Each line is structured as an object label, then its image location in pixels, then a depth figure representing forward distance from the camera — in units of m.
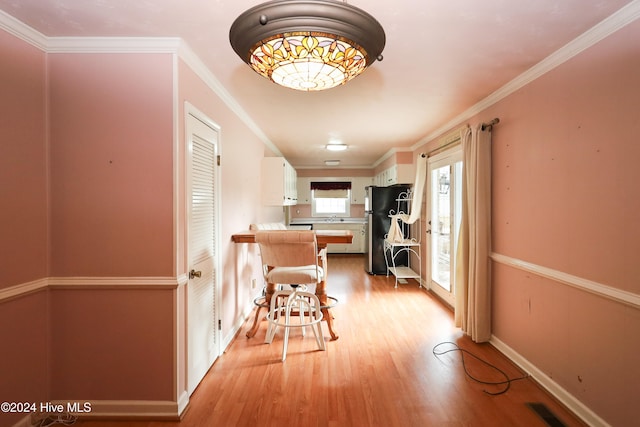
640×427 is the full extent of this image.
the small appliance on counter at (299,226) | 7.06
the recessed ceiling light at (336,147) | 5.24
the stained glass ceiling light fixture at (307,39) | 0.99
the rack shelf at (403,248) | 5.02
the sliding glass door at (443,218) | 3.75
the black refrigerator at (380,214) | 5.65
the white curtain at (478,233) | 2.81
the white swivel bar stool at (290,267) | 2.50
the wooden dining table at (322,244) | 2.77
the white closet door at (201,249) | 2.08
